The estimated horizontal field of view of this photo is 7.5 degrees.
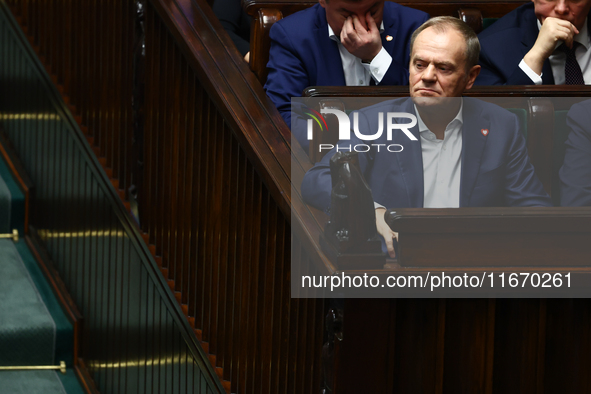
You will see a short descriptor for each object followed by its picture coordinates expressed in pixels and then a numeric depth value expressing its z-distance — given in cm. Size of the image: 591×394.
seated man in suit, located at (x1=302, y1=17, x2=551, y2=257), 1108
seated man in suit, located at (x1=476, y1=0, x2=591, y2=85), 1177
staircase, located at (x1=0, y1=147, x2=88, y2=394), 1204
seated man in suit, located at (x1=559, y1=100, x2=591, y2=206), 1130
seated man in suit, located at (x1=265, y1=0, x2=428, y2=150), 1165
